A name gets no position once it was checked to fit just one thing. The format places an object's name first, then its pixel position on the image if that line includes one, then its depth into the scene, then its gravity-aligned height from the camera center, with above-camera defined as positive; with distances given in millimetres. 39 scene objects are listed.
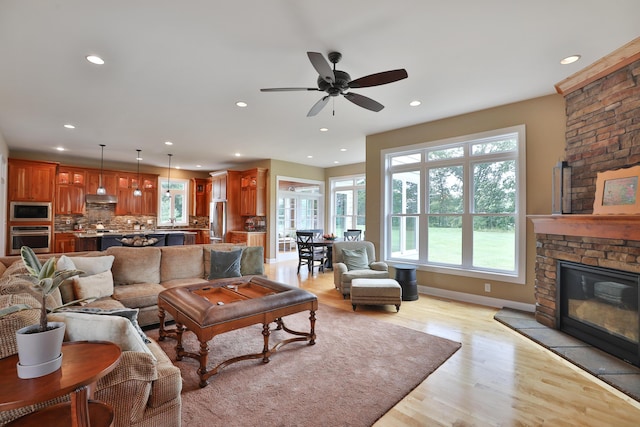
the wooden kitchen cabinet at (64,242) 7625 -668
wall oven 6809 -495
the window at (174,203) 9805 +502
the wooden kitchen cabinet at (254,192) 8398 +744
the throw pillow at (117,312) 1779 -594
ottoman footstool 4117 -1074
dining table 6904 -798
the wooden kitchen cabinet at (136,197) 8953 +715
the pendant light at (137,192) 8328 +719
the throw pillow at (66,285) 2896 -689
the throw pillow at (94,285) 2990 -730
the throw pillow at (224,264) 4227 -687
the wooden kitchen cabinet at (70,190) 7949 +734
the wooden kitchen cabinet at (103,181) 8391 +1063
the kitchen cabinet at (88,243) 6502 -585
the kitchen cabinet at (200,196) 10438 +772
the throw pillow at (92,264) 3279 -537
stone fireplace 2818 +562
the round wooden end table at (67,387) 1055 -635
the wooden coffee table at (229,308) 2354 -814
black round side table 4688 -1044
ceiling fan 2484 +1282
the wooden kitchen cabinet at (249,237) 8258 -582
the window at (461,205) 4336 +219
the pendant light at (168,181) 9859 +1229
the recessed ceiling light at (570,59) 3005 +1661
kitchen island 6520 -535
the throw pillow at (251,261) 4520 -687
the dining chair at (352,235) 7566 -455
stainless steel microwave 6844 +120
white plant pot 1143 -545
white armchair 4699 -800
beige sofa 1433 -818
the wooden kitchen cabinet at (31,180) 6848 +880
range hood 8141 +532
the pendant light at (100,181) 7171 +1037
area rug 2027 -1359
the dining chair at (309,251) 6844 -814
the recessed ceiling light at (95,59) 2988 +1641
